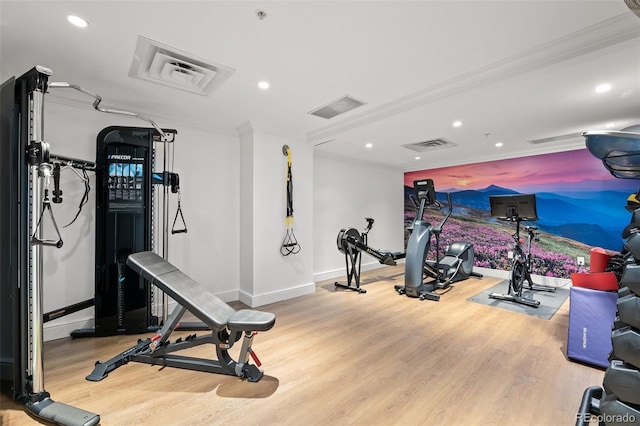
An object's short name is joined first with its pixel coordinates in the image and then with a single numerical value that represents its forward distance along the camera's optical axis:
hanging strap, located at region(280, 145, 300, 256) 4.25
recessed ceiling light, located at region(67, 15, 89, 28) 1.80
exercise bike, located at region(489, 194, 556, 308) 4.13
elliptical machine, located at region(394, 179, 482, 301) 4.29
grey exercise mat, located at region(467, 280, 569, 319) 3.74
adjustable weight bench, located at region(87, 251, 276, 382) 2.04
